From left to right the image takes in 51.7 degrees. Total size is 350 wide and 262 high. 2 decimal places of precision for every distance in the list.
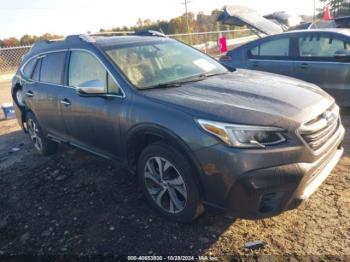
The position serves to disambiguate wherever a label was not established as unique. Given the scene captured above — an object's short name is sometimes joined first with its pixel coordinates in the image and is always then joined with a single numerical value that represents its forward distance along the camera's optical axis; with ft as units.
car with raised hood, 19.61
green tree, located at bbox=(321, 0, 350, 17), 101.96
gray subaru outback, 9.12
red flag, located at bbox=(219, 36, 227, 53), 47.65
